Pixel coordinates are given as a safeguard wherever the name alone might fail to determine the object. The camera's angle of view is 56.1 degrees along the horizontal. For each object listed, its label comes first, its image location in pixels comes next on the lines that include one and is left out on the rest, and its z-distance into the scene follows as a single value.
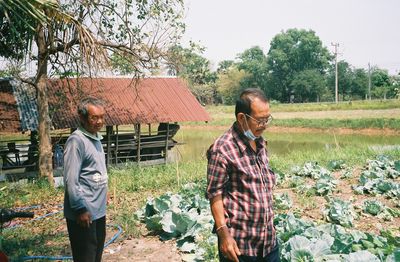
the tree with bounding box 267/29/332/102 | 58.69
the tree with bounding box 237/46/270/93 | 60.66
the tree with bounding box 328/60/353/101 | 54.78
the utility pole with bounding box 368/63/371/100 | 51.86
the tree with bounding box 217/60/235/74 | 86.47
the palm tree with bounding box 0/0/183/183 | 8.34
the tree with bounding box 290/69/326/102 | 53.41
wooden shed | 13.10
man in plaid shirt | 2.43
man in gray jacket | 3.00
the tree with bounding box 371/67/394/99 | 50.13
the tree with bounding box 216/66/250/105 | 61.31
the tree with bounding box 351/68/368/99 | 54.94
